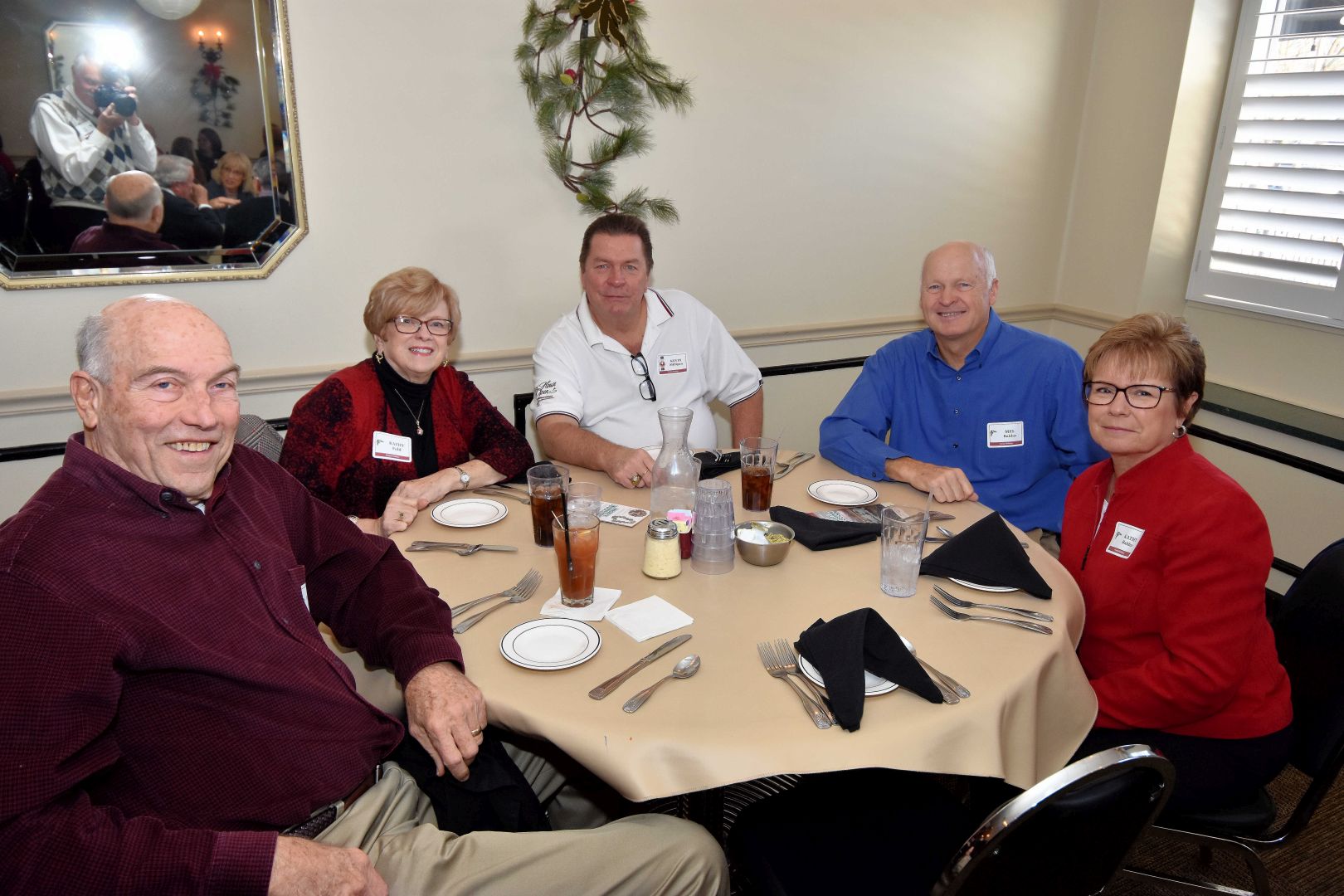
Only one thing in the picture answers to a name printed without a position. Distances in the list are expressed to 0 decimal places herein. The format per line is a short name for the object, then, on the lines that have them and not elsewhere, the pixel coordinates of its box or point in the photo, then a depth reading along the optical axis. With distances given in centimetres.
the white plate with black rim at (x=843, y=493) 220
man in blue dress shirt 259
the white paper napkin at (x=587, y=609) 163
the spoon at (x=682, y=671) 137
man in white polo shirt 284
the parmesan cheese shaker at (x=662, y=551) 175
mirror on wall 249
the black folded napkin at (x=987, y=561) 174
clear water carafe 208
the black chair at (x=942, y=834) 112
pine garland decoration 308
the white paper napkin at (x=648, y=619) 158
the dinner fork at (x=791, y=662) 139
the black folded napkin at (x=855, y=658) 135
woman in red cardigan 229
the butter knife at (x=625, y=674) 140
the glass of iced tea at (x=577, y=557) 160
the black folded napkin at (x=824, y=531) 191
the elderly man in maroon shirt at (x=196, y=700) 108
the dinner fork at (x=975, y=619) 160
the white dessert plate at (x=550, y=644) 148
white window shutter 315
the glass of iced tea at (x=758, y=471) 208
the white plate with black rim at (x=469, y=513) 206
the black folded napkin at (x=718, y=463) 235
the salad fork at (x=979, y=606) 164
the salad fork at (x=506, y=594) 167
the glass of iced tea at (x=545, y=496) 187
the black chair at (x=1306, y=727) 163
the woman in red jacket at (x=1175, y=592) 162
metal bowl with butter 182
